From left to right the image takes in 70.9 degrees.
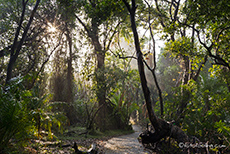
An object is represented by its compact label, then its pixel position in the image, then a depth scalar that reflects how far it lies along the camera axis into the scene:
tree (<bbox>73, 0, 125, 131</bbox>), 5.16
